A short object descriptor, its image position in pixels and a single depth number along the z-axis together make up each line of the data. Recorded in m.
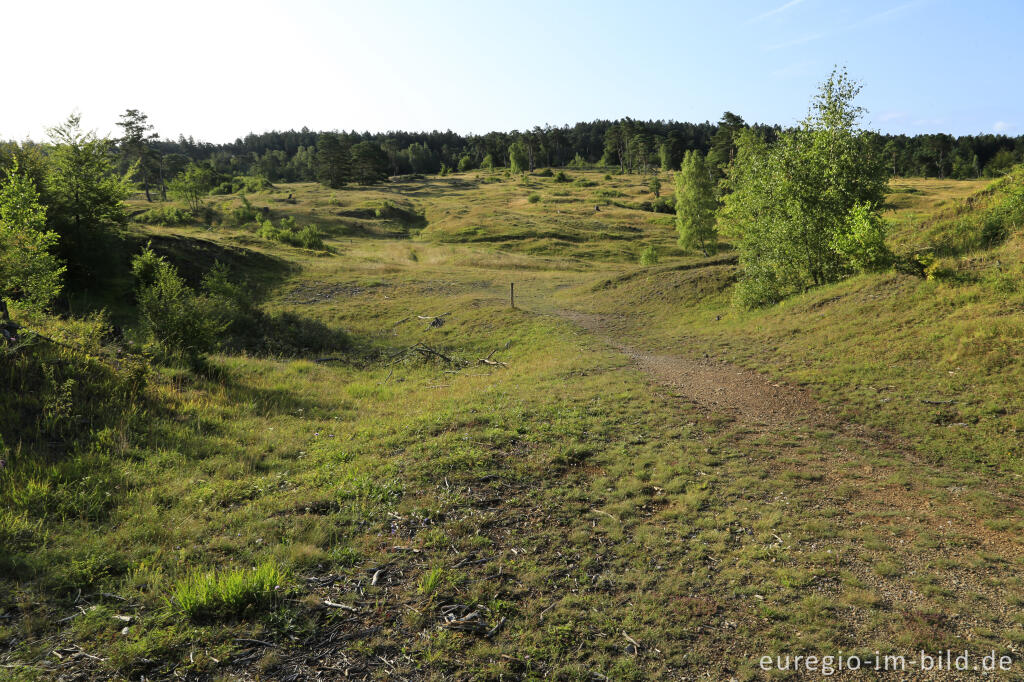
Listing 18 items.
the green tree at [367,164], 115.62
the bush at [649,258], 50.03
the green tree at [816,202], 22.38
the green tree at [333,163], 108.50
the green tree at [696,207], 52.97
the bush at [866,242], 20.23
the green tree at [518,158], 135.25
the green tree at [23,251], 18.08
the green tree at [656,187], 98.91
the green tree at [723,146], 100.06
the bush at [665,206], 87.00
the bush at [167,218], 63.28
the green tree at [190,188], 68.31
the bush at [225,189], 98.19
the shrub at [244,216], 67.84
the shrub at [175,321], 16.11
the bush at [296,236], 57.09
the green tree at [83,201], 28.48
